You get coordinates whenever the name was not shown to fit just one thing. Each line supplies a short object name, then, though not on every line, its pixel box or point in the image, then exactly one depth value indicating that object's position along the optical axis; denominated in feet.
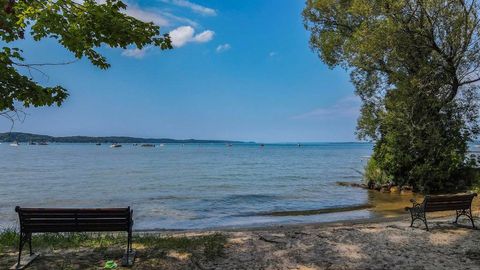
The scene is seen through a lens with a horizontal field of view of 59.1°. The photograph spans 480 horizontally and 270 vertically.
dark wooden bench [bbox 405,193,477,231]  37.04
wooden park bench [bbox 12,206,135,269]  25.93
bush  87.57
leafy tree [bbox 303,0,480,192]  67.92
